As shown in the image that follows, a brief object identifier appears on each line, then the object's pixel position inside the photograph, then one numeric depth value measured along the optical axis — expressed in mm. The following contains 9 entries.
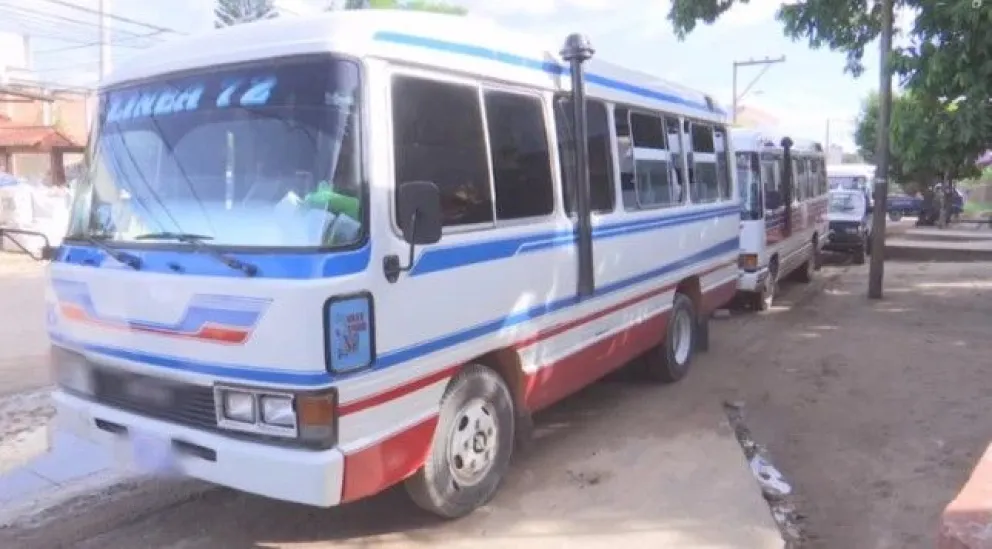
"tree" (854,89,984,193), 9719
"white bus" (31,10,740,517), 3445
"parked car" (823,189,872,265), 18766
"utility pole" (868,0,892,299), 12461
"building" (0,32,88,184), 24438
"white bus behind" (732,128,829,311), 10766
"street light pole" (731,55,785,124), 41912
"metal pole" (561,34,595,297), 5293
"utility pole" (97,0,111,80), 19172
